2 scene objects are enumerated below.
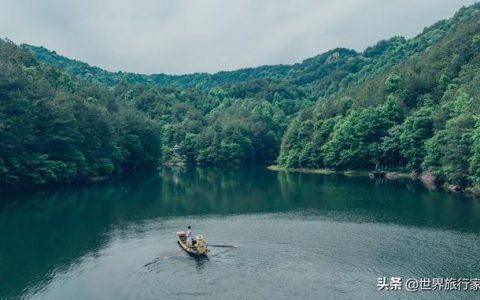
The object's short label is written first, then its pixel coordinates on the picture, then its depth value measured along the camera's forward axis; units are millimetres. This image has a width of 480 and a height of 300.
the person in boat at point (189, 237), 39250
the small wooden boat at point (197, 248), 37625
